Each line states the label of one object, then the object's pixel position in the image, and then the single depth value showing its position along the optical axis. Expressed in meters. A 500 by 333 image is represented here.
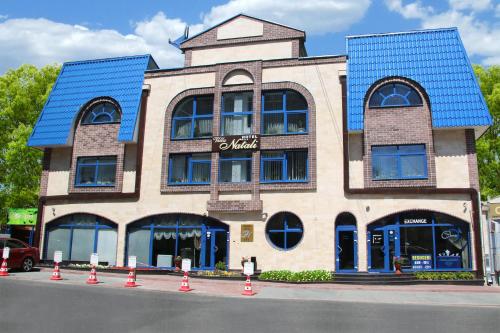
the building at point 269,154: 22.39
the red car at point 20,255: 21.19
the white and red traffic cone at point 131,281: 17.48
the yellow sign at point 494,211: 20.36
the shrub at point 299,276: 21.12
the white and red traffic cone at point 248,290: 16.32
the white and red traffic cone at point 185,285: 16.67
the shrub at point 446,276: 20.97
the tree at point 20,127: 34.72
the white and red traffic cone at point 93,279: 18.22
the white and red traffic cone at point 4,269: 19.73
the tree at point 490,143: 32.94
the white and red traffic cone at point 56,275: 19.06
